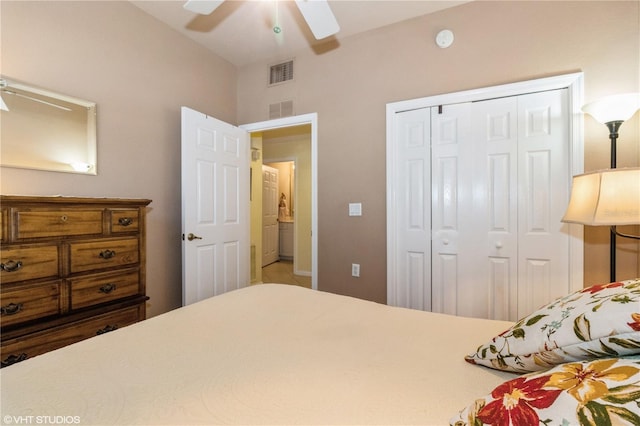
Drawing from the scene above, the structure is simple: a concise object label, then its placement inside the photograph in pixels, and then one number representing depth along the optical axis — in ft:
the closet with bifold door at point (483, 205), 7.29
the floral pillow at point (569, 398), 1.40
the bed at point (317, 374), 1.82
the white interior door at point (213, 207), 8.79
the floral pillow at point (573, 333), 1.82
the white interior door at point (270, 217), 21.42
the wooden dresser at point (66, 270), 4.70
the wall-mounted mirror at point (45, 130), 5.93
